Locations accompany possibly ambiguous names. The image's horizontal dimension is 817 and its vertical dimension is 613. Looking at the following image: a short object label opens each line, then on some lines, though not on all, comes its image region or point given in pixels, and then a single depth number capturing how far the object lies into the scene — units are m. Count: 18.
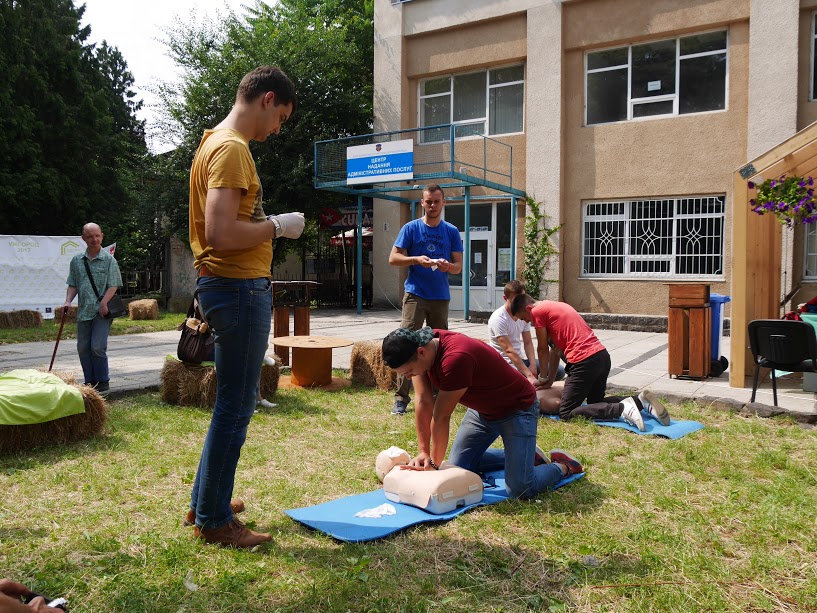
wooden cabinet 8.19
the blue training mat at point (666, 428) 5.57
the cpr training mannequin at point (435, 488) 3.79
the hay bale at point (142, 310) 17.62
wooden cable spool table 7.85
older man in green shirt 7.04
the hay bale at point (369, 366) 7.84
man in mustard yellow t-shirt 2.89
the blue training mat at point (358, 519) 3.48
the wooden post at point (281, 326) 8.92
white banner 16.83
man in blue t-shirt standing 6.34
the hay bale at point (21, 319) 15.27
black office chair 6.21
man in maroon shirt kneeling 3.80
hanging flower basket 7.10
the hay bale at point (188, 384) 6.64
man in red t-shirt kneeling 6.04
